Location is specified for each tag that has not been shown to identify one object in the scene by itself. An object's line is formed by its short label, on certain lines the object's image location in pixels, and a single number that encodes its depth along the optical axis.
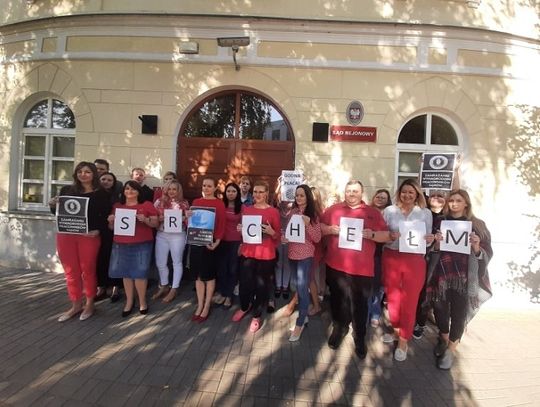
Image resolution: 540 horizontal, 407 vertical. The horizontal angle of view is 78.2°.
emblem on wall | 6.13
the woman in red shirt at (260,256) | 4.22
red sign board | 6.10
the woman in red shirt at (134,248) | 4.47
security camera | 5.48
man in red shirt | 3.73
